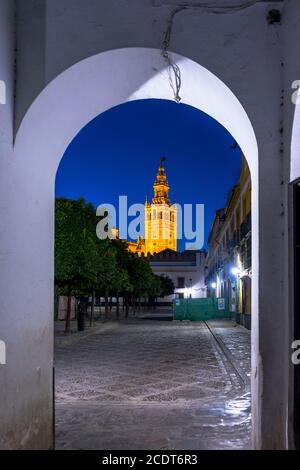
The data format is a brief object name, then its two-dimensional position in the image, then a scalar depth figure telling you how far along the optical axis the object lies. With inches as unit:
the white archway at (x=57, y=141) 181.2
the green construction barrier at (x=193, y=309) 1243.8
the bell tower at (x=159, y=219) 5438.0
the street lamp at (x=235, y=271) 1121.8
